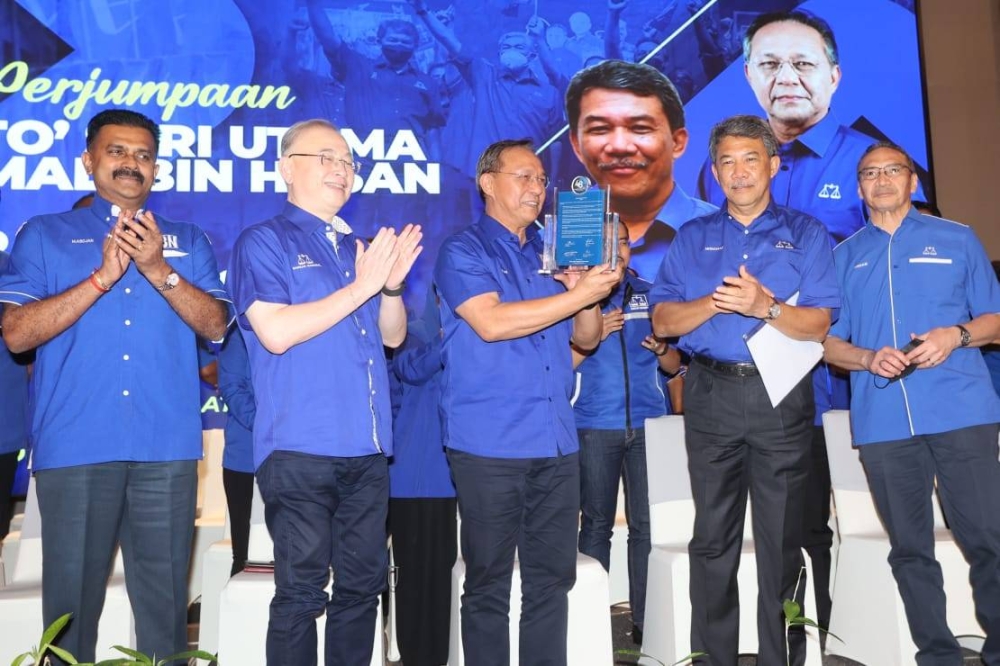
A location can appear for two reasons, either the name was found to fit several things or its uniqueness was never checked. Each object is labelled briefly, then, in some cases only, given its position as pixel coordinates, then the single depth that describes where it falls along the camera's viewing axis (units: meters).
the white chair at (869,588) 3.50
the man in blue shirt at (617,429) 4.04
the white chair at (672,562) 3.38
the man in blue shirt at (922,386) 3.18
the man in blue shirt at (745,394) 3.02
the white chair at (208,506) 4.35
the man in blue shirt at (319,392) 2.53
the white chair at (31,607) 3.10
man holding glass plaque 2.86
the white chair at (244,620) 3.08
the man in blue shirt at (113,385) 2.64
